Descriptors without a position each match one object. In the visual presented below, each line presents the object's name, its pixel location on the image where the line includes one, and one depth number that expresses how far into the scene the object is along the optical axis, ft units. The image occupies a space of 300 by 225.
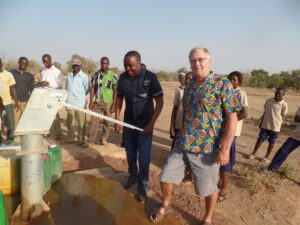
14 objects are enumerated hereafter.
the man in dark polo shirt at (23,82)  15.93
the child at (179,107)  11.17
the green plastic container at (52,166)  8.64
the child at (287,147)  11.44
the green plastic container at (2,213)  5.76
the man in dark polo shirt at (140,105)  8.46
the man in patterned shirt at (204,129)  6.29
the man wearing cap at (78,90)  14.73
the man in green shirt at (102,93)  14.56
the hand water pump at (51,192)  6.97
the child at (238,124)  9.32
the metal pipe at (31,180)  7.19
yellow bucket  8.21
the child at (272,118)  13.43
